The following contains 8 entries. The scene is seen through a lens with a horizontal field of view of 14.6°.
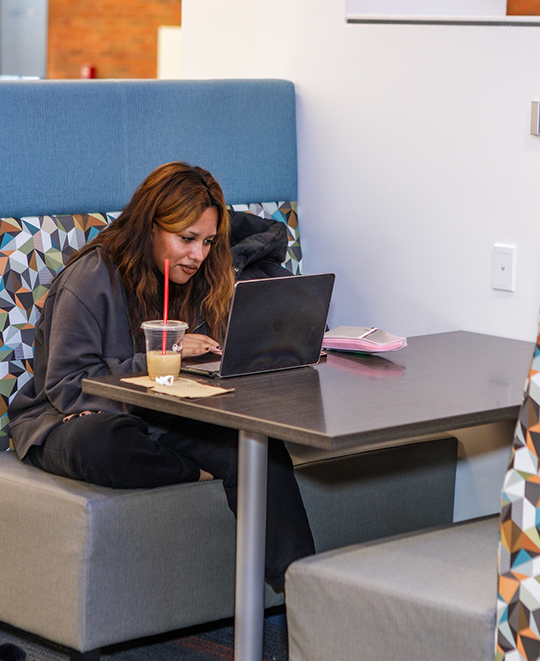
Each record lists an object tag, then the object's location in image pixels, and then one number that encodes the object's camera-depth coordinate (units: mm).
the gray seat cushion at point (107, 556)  4520
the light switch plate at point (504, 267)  5135
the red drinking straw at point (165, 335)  4358
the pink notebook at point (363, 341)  4756
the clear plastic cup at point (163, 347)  4356
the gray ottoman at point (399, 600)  3924
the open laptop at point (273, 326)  4376
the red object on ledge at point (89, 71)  15366
